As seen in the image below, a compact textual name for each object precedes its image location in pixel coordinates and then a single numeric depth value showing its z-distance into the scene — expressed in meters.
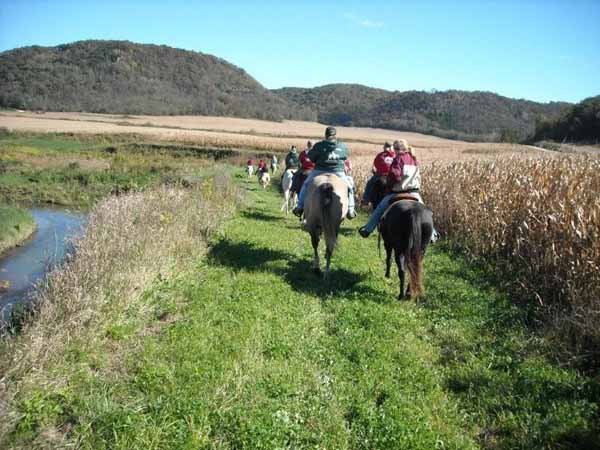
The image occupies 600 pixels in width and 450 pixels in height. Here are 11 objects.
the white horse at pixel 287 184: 15.95
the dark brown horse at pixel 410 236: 7.29
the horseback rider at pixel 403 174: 8.06
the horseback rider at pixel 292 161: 16.25
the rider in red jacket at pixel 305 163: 12.95
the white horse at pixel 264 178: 24.69
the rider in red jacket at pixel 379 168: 11.31
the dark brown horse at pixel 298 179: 13.10
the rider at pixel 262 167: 24.96
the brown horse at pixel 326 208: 8.64
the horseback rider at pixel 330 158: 9.09
